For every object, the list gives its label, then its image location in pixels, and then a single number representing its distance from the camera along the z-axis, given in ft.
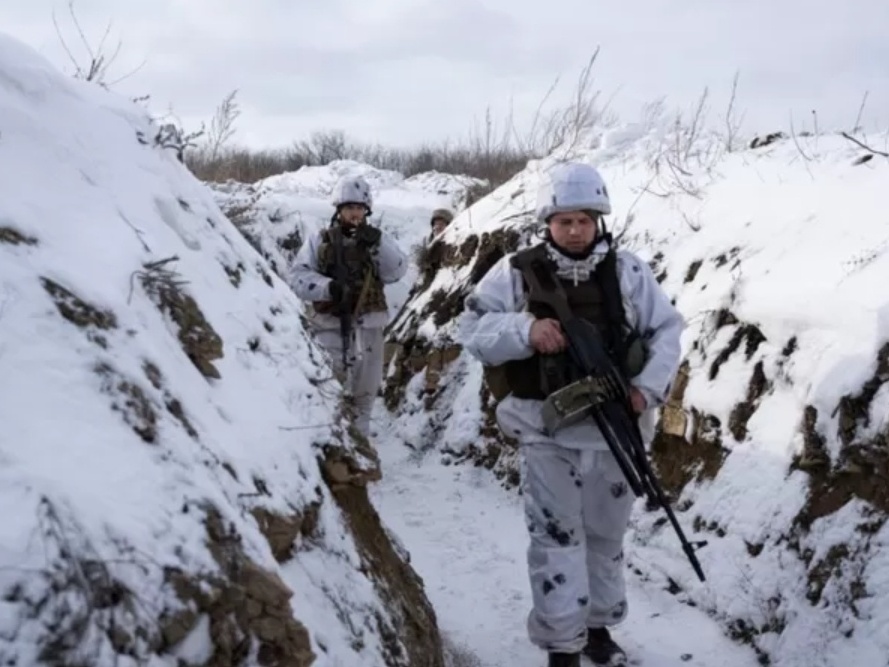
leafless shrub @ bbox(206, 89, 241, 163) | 28.81
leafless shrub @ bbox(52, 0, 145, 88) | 17.60
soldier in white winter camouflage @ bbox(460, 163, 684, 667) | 10.66
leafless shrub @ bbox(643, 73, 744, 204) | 23.02
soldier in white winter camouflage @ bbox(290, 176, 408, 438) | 19.63
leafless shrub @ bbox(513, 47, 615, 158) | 34.76
